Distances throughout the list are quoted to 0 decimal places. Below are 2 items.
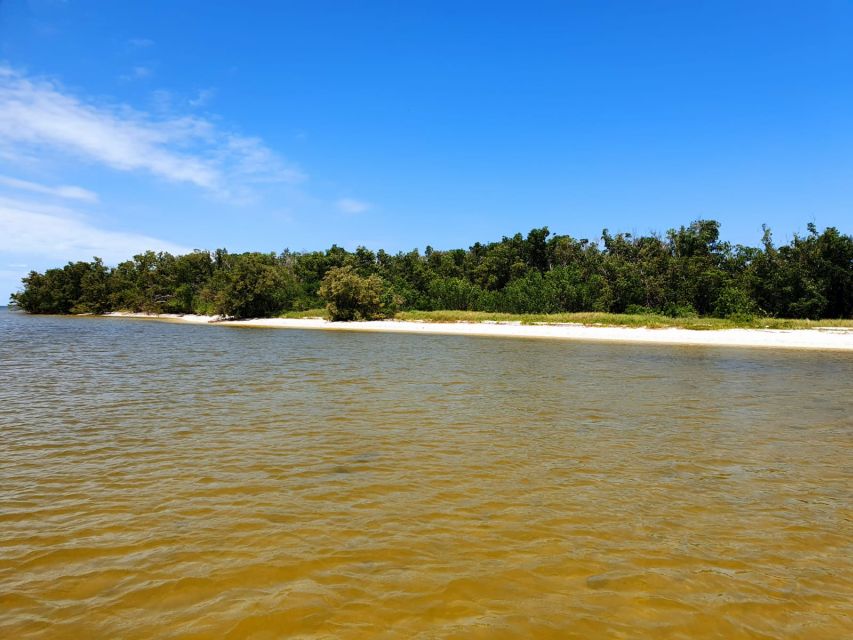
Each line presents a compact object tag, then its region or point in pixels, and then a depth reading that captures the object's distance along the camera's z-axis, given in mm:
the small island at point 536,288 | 52125
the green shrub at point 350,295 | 66438
